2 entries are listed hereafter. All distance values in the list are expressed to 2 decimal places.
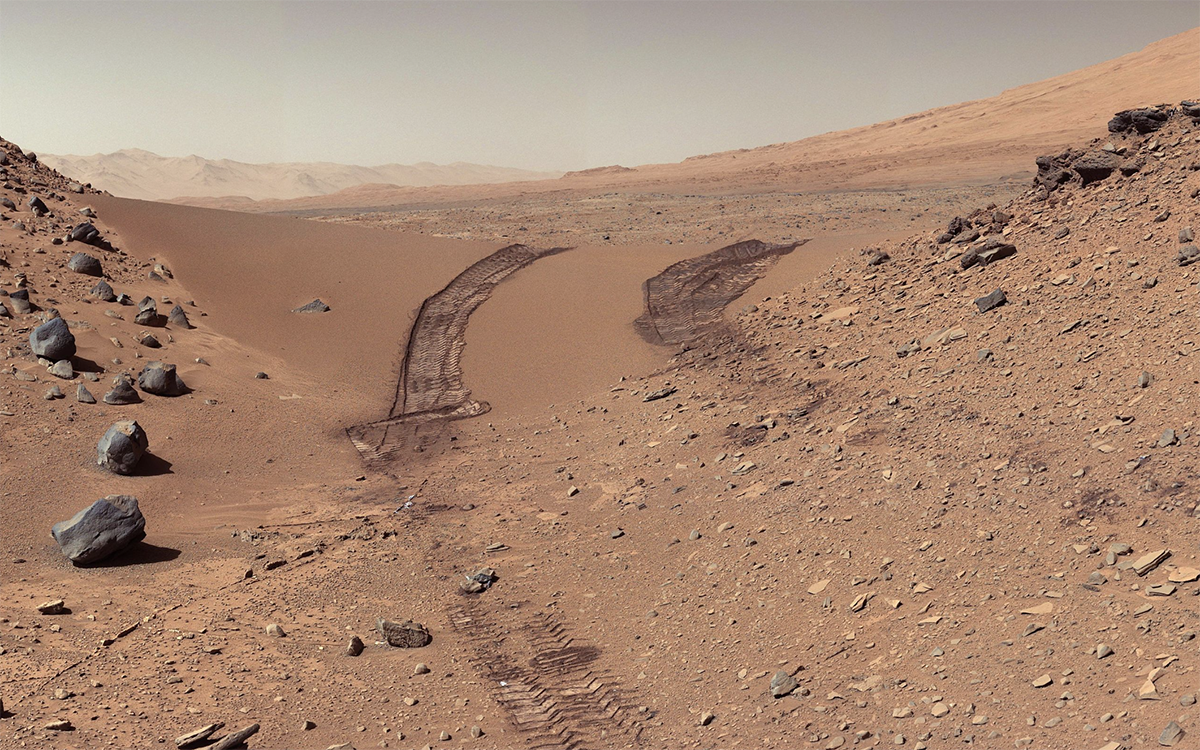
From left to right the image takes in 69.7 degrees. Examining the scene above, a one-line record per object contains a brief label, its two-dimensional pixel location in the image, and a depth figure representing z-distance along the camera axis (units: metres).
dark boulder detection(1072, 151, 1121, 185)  11.80
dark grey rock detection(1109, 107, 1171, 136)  12.04
